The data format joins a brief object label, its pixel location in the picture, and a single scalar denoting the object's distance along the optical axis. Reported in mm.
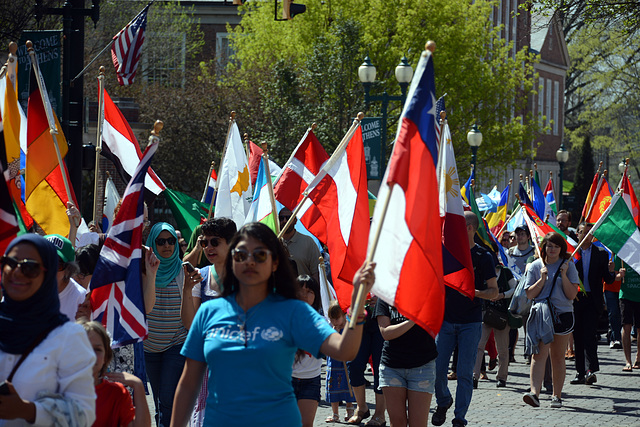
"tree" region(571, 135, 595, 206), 58988
